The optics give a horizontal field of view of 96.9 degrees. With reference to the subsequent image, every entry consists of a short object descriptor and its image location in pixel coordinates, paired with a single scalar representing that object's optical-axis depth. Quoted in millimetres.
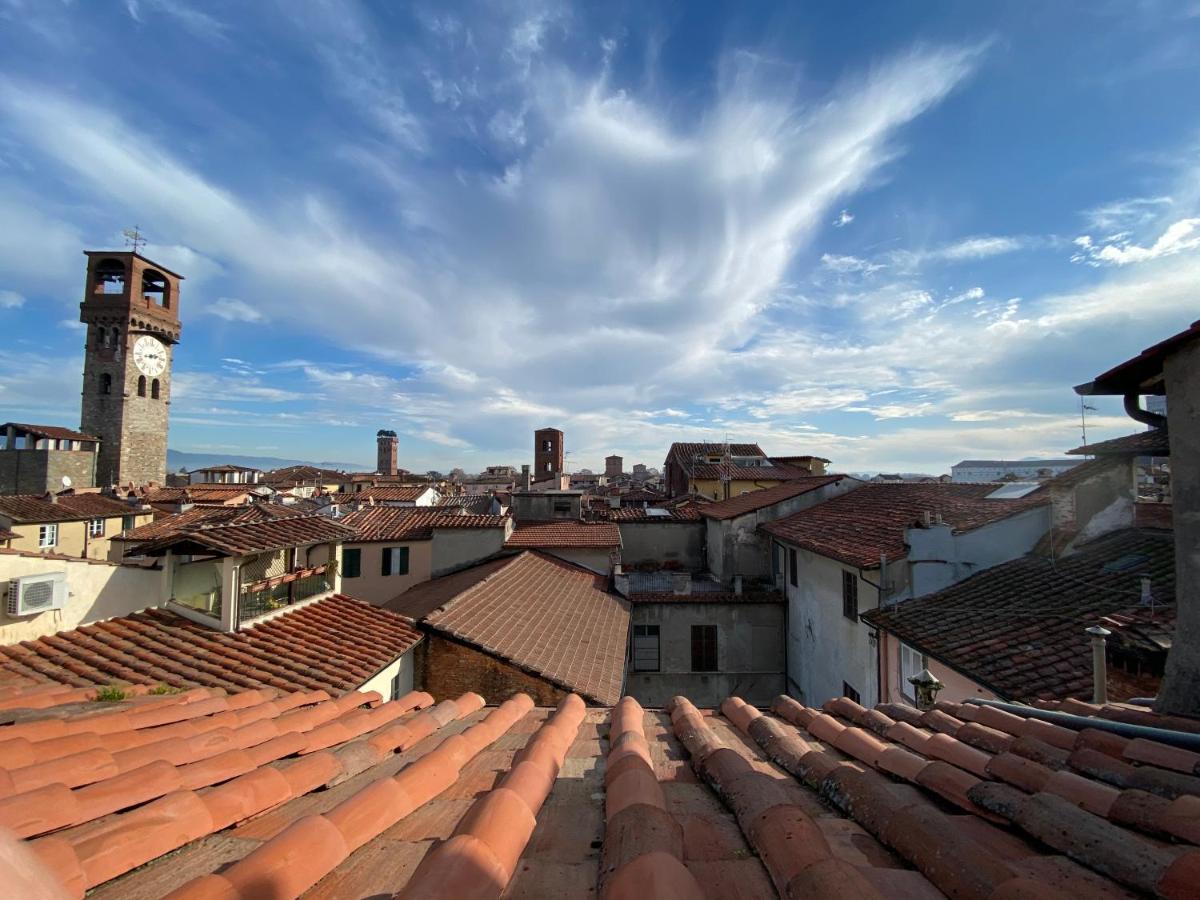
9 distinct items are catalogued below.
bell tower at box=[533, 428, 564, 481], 60000
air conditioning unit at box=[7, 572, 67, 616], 7250
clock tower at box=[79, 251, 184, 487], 47469
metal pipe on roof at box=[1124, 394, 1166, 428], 4699
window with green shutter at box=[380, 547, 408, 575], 17938
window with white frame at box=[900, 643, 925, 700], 9430
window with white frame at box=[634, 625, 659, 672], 17109
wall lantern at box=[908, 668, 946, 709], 6639
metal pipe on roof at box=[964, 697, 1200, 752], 3052
